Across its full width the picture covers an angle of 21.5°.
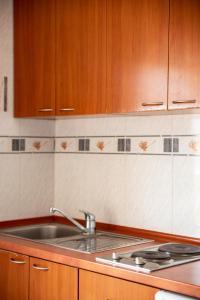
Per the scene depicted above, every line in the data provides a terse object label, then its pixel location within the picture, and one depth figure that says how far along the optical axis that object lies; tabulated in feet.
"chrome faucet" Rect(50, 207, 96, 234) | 10.13
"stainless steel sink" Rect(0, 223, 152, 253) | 8.76
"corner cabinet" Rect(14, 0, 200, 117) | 8.08
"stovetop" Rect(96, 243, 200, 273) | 7.29
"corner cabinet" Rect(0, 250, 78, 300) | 8.13
